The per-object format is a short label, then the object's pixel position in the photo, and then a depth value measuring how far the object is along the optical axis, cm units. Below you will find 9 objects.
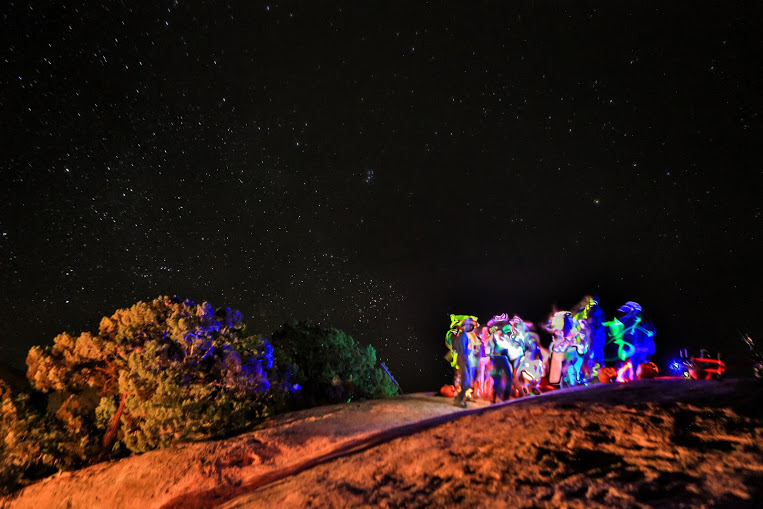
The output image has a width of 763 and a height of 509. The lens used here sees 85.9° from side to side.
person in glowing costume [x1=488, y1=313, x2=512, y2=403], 1182
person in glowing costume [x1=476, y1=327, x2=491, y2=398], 1418
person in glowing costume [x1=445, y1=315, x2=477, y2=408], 1268
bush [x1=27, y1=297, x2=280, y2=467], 924
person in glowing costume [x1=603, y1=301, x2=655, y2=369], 1177
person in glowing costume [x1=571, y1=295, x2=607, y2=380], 1273
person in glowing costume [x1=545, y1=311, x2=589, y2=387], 1295
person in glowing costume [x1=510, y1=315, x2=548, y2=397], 1370
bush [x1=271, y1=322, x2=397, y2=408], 1638
